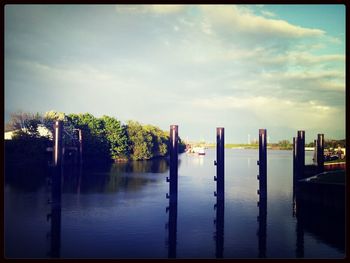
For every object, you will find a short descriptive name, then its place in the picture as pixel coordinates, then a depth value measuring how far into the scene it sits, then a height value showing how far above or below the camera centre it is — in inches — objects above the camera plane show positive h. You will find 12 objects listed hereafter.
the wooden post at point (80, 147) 2320.5 -35.0
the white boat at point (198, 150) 5541.3 -119.7
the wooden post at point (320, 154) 1438.2 -43.5
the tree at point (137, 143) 3262.8 -1.0
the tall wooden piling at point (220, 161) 974.4 -52.4
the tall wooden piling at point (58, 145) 854.5 -8.1
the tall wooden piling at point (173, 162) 935.0 -55.4
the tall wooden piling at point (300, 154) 1197.7 -35.9
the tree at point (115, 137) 2913.4 +51.5
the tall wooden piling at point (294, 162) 1227.2 -69.7
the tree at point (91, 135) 2588.6 +60.3
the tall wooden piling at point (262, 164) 1055.0 -65.2
